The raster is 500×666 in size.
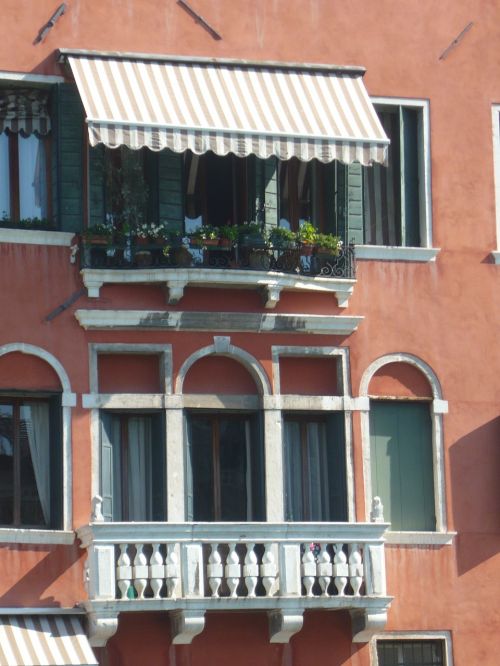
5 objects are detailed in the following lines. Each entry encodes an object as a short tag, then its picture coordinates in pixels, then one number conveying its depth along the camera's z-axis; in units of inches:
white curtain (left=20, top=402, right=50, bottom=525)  996.6
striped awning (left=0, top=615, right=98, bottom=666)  941.8
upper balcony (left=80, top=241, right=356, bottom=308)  1003.9
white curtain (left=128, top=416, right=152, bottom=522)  1009.5
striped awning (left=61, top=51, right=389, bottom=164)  994.7
